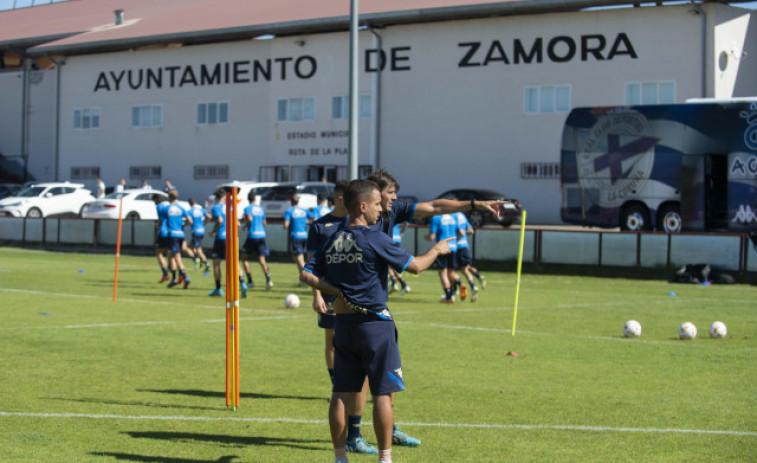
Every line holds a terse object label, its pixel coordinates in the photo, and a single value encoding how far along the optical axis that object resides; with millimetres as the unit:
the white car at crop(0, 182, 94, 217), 43375
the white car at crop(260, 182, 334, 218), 39469
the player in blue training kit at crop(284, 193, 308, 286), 21438
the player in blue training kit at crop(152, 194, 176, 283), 22156
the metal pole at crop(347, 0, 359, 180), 21297
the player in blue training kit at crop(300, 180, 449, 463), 6445
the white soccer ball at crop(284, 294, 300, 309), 17938
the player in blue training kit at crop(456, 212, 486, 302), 18906
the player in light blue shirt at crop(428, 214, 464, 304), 18688
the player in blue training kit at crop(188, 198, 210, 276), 24984
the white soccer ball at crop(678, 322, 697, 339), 13930
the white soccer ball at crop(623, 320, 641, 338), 14125
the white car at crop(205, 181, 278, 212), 39844
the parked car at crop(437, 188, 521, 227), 36188
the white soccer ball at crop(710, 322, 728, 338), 14031
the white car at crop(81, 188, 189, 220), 39781
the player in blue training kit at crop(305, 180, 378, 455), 7426
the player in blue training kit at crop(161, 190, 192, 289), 21906
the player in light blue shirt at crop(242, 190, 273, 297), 21094
